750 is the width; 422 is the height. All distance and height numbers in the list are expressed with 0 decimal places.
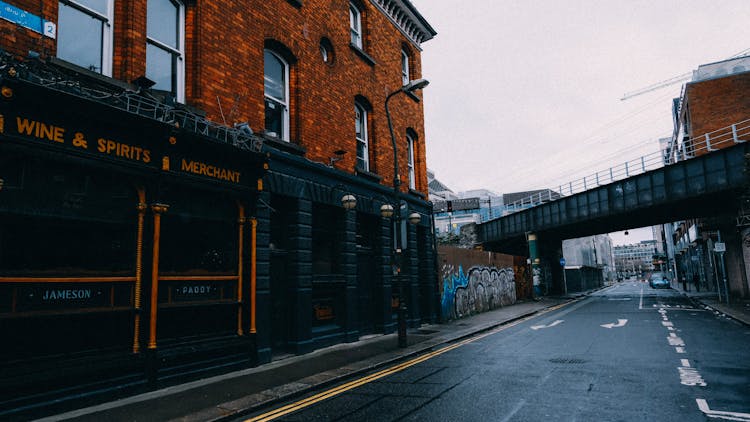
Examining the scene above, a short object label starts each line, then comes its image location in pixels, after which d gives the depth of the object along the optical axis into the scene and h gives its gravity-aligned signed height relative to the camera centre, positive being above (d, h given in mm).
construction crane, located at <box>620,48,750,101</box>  90238 +35004
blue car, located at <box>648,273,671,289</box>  53031 -2575
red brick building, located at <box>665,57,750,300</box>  33250 +12254
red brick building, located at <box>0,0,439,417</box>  6746 +1628
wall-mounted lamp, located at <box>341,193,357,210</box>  12562 +1898
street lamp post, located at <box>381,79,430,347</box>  12133 +477
